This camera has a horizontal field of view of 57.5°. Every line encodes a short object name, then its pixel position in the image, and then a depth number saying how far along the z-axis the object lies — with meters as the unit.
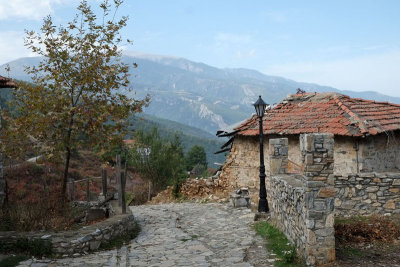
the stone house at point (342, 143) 9.66
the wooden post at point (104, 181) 12.38
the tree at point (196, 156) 59.62
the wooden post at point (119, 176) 9.86
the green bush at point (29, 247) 7.45
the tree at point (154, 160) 21.95
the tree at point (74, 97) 9.66
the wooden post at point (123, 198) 9.95
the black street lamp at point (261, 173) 10.98
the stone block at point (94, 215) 10.09
